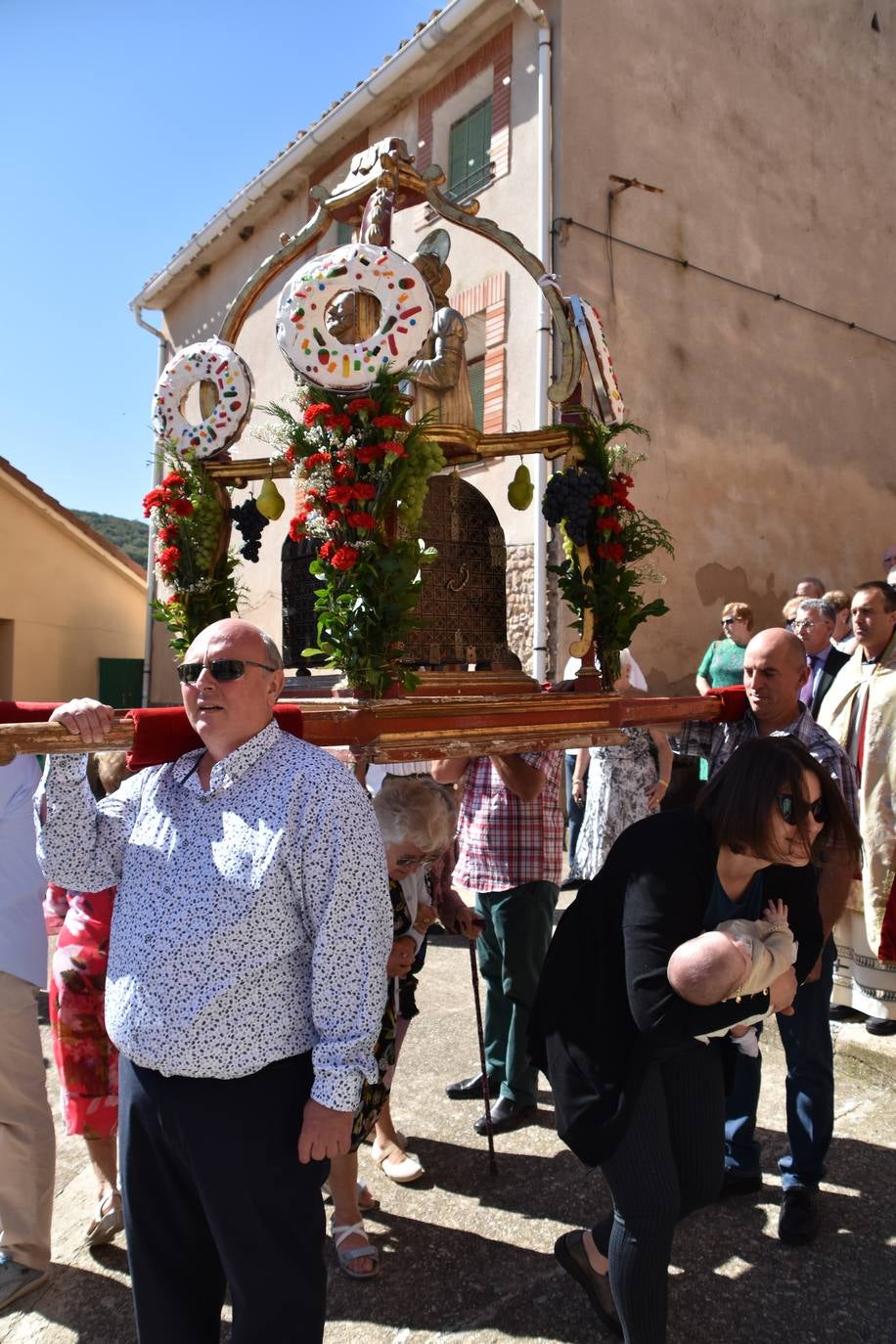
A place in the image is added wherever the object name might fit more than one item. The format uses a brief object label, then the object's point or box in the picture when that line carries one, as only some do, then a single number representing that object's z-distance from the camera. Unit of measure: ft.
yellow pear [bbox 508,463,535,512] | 14.42
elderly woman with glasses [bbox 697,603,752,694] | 23.12
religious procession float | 10.12
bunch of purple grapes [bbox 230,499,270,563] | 15.06
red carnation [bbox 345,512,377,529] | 10.18
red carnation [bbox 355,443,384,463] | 10.26
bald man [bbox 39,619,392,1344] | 6.45
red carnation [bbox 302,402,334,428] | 10.37
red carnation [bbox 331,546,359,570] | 10.12
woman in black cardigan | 7.32
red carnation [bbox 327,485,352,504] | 10.18
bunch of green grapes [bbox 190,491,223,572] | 14.92
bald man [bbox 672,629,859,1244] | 10.10
